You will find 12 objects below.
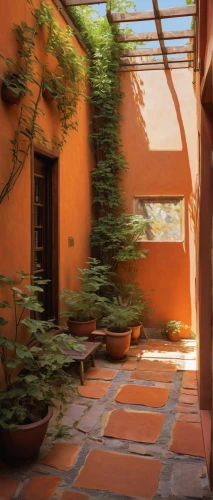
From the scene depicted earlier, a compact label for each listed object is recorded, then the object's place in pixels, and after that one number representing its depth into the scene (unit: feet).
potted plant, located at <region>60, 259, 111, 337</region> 14.16
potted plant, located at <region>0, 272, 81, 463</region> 7.69
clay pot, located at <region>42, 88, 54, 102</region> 11.86
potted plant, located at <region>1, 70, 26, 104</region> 9.04
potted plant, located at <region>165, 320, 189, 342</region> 17.81
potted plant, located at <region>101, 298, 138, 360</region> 14.38
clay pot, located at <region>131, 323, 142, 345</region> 17.02
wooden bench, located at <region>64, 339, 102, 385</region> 12.13
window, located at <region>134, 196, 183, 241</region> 18.99
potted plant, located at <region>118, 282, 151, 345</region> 17.15
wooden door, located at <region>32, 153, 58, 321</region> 13.24
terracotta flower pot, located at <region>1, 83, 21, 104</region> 9.12
